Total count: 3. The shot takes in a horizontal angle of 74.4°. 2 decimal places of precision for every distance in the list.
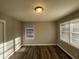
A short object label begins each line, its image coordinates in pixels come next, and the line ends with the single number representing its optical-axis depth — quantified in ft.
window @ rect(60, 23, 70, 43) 10.98
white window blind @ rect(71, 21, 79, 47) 8.35
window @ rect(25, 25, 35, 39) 16.60
